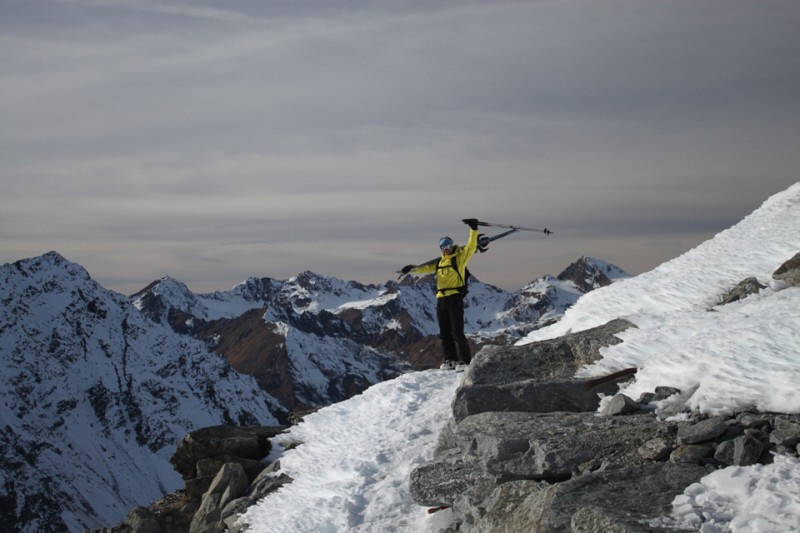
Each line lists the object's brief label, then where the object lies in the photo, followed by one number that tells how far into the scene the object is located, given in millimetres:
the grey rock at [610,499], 9516
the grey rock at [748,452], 10070
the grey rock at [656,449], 11047
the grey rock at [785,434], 10055
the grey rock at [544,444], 11648
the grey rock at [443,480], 13516
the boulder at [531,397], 14922
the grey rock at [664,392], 12741
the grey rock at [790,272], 17712
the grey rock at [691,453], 10594
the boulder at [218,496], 19203
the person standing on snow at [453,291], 22328
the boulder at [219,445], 21719
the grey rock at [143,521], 20516
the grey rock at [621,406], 12769
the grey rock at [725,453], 10320
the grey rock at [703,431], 10719
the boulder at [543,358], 16781
